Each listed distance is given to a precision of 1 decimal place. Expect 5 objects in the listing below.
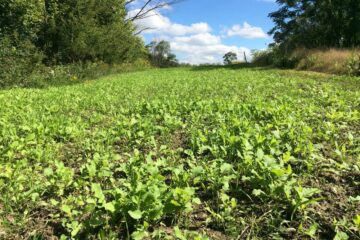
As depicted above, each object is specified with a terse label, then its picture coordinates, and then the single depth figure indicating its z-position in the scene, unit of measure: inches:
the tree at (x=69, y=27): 658.2
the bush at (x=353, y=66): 551.6
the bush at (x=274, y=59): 826.2
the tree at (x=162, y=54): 1800.0
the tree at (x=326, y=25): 896.3
